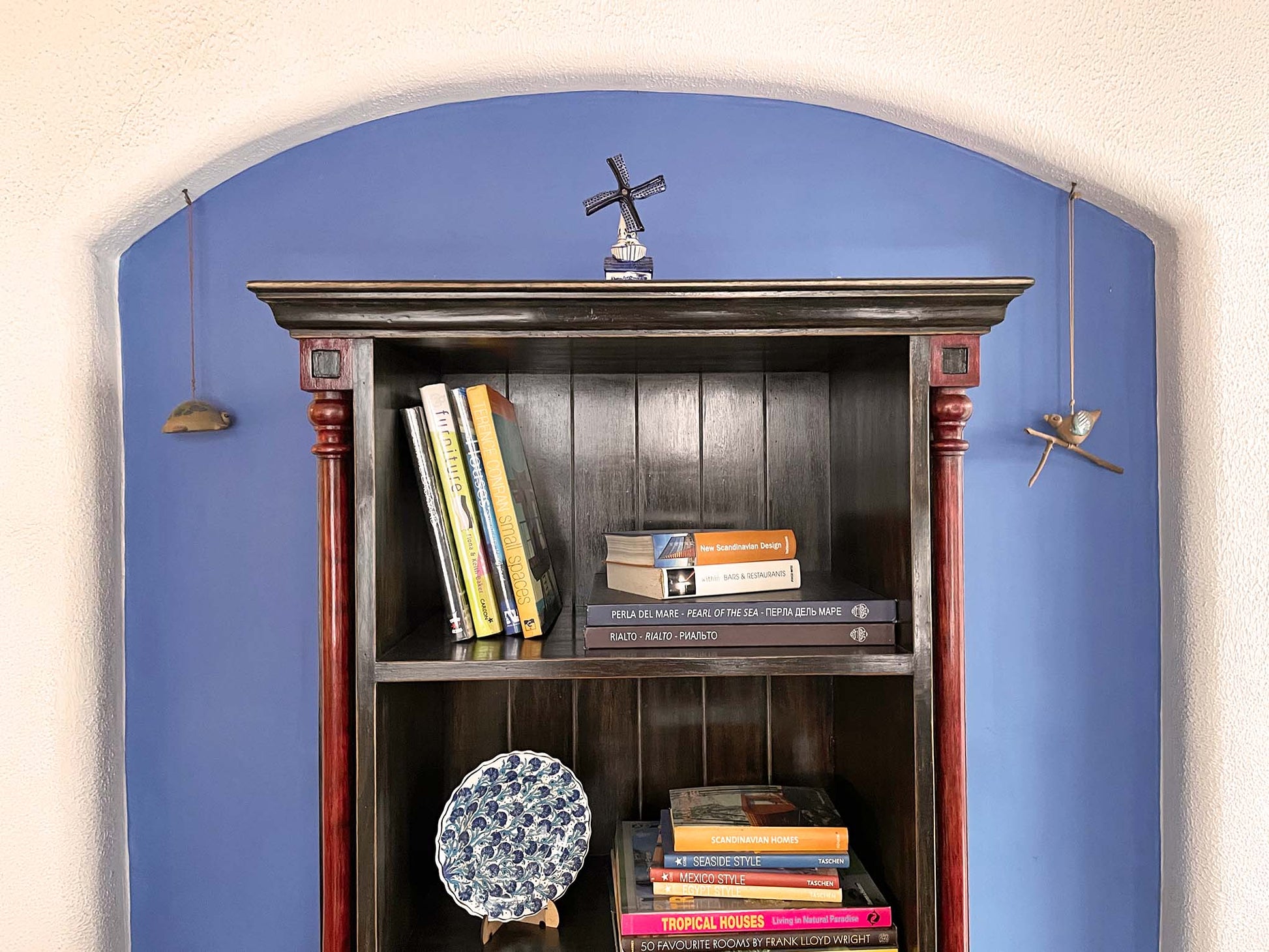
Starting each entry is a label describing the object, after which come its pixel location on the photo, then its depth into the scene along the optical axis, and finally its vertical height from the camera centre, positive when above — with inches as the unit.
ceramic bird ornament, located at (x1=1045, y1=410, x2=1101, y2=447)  52.7 +2.7
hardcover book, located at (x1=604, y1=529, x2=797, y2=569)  41.9 -3.6
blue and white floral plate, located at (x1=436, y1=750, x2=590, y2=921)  43.7 -18.5
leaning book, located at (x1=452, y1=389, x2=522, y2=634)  41.8 -0.4
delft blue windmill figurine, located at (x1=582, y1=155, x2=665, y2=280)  42.1 +12.3
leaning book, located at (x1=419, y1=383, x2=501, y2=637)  41.6 -0.3
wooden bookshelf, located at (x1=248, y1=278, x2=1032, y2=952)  37.5 -3.3
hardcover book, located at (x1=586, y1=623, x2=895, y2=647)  39.6 -7.4
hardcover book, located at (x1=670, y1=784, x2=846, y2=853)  42.9 -17.7
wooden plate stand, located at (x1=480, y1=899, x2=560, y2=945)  44.3 -22.8
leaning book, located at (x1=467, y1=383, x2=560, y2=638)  41.9 -1.6
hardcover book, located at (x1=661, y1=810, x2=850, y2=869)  42.4 -19.0
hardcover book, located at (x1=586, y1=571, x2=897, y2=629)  39.7 -6.3
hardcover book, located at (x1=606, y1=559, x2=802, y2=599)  41.8 -5.2
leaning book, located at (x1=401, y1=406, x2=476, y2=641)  41.4 -2.3
